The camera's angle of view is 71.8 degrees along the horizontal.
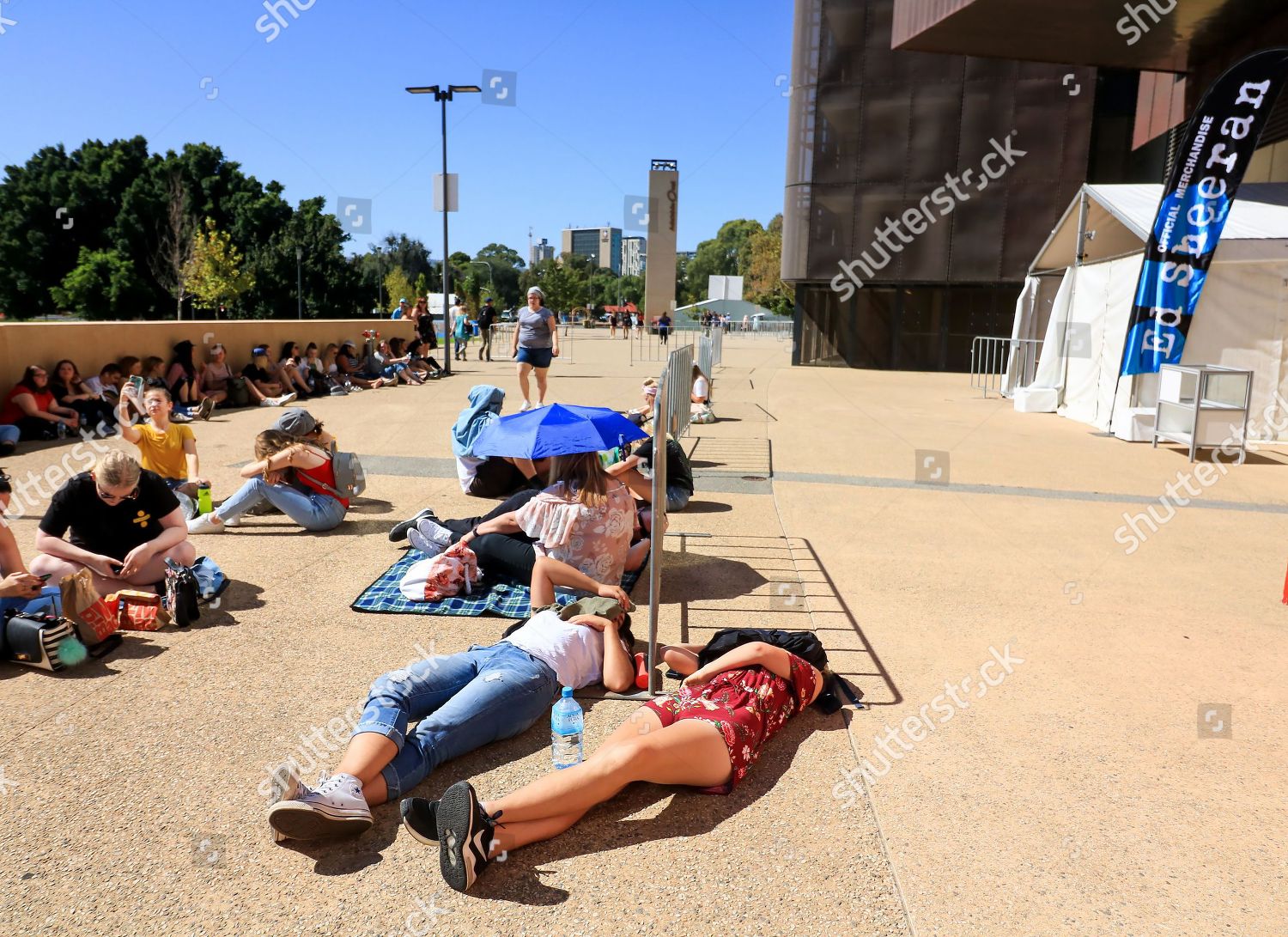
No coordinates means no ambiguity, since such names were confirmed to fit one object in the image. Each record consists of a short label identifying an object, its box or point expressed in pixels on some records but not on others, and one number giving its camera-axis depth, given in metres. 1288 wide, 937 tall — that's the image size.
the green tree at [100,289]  46.41
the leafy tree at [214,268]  48.91
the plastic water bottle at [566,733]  3.59
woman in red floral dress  2.83
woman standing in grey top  13.99
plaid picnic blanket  5.32
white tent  12.09
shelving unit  11.30
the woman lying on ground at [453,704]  3.02
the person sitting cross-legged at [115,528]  4.91
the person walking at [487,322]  26.90
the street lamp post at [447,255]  22.14
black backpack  4.18
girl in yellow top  7.08
